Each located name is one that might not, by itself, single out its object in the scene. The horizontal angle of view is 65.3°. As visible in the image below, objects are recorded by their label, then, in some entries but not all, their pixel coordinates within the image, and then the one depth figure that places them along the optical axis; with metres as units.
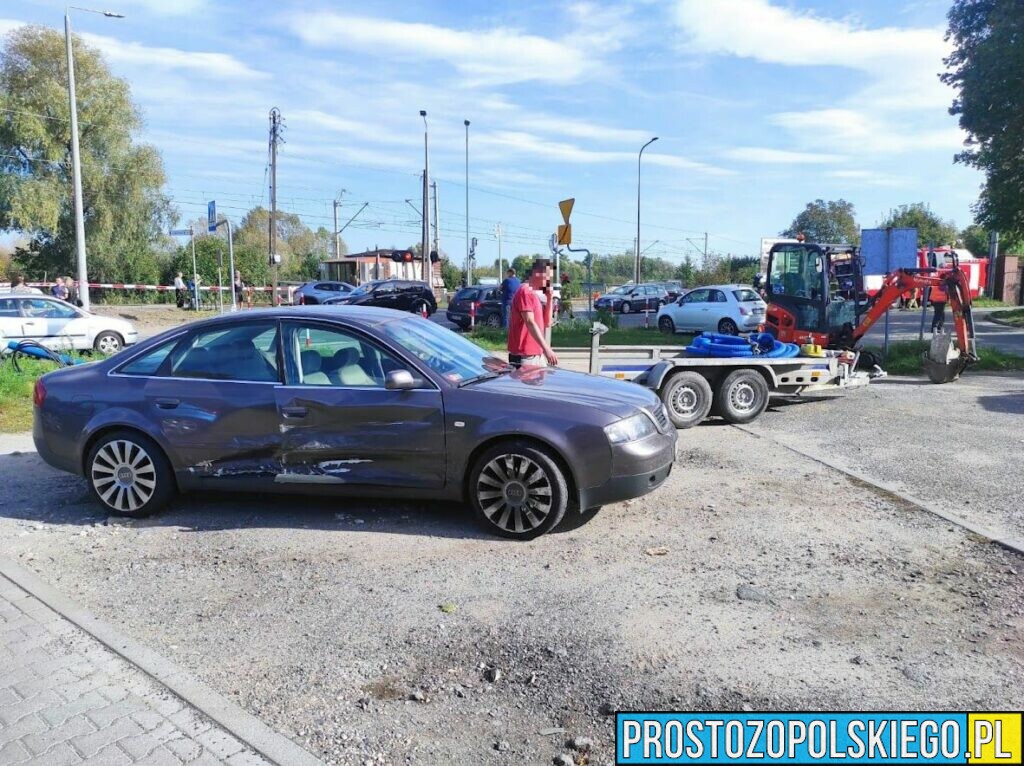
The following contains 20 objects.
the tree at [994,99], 23.48
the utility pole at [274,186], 29.73
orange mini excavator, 12.98
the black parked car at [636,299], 34.91
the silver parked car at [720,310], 22.78
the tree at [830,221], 63.53
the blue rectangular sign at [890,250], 15.46
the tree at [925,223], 66.88
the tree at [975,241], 64.94
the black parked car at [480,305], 25.92
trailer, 9.46
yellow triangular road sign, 12.50
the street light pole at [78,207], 22.59
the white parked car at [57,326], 16.22
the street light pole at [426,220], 42.03
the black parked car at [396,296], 30.00
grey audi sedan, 5.21
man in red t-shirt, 7.68
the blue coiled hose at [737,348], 9.78
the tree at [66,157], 39.41
